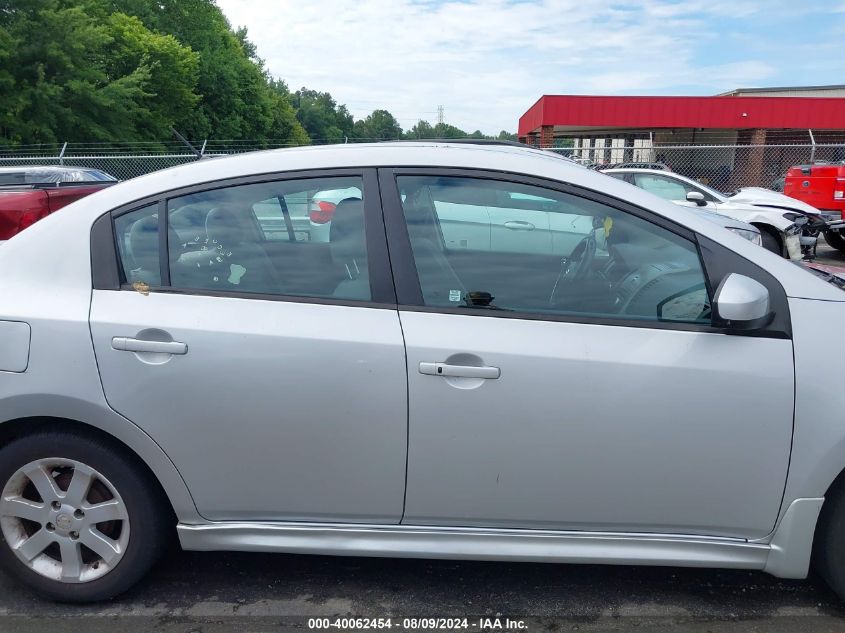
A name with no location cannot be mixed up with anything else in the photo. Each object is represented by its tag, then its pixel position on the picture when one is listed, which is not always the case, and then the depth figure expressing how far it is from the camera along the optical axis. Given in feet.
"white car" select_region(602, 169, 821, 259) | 33.40
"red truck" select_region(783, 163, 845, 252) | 40.06
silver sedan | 7.87
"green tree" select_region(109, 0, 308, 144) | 180.34
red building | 93.56
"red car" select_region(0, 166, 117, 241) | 20.76
